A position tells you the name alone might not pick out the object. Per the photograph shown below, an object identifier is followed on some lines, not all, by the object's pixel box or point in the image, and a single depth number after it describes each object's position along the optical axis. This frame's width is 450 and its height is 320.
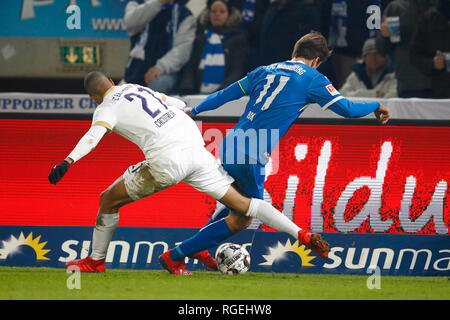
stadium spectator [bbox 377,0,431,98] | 16.19
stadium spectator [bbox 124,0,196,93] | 16.97
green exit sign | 19.98
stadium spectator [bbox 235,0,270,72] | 17.70
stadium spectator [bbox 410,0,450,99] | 15.98
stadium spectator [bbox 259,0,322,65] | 16.92
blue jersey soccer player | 11.98
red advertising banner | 13.41
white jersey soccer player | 11.72
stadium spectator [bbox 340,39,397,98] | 16.75
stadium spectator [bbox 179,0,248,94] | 16.87
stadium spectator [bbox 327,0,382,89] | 17.56
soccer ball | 12.41
